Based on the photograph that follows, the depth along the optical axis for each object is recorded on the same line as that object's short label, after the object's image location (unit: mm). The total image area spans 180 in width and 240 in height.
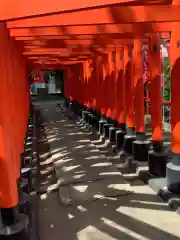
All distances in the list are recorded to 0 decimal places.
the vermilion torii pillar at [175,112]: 3242
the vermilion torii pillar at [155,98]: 4229
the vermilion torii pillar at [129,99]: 5450
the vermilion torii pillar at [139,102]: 4961
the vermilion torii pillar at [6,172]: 2184
